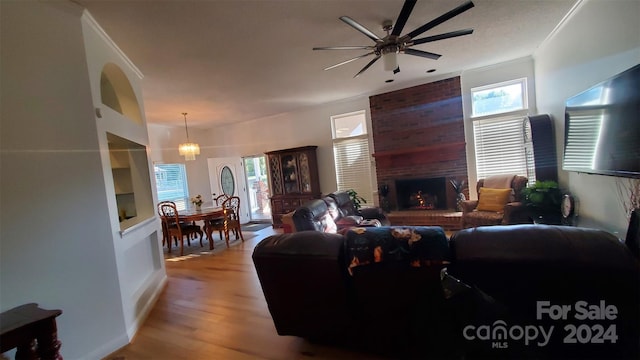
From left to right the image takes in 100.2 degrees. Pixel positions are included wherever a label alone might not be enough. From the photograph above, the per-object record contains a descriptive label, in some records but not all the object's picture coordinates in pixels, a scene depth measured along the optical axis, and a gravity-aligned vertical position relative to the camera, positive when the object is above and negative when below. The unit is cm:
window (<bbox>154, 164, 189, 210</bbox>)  634 +7
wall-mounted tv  181 +11
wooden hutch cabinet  617 -12
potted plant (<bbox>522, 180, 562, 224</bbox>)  327 -68
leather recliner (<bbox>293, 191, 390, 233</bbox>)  313 -64
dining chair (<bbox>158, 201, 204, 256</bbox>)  474 -75
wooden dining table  473 -58
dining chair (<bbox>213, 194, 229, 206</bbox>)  712 -51
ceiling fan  196 +108
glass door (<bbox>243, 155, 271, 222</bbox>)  737 -30
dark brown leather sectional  124 -70
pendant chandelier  546 +70
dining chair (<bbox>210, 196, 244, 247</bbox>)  512 -82
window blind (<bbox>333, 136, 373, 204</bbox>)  577 +5
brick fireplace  484 +35
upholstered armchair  381 -75
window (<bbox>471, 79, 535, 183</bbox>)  442 +39
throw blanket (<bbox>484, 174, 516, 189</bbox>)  410 -46
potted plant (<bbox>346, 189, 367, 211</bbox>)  480 -65
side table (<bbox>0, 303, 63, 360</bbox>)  141 -72
